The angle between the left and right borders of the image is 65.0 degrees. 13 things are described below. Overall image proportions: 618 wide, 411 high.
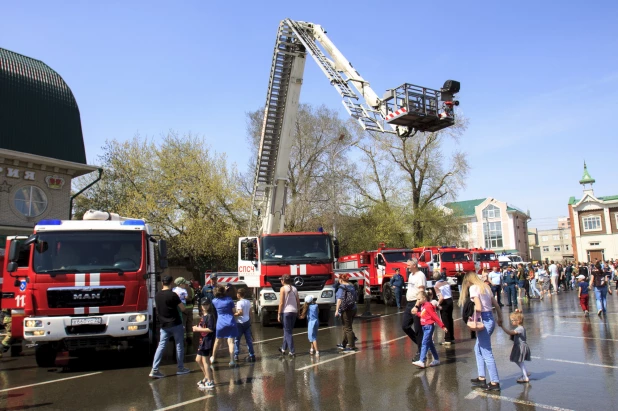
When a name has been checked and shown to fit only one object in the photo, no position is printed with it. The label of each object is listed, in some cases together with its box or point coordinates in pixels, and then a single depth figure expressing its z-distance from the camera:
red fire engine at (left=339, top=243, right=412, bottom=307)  21.11
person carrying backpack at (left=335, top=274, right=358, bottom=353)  9.77
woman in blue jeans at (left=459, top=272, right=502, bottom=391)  6.66
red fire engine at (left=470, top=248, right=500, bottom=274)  28.01
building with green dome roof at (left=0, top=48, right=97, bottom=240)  20.98
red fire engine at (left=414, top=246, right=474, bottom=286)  24.94
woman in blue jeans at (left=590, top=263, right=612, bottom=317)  14.48
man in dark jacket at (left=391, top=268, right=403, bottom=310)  19.22
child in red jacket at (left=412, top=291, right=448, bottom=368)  8.05
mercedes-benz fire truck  11.66
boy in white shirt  9.20
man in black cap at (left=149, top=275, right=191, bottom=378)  8.00
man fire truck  8.55
